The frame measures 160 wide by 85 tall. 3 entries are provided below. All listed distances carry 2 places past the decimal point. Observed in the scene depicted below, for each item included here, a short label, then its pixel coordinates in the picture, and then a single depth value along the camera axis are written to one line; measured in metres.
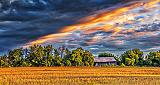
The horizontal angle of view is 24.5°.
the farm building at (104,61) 141.75
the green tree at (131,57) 135.50
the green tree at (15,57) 129.25
